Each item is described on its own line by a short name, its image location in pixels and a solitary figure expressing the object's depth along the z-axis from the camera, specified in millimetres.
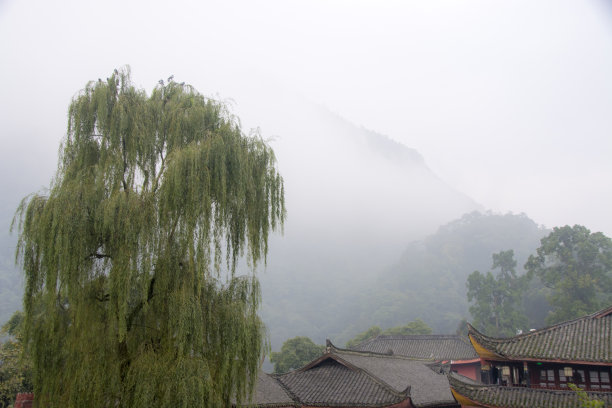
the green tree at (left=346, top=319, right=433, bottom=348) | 47803
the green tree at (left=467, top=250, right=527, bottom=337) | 46344
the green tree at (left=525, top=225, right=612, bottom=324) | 41062
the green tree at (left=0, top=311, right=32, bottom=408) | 16828
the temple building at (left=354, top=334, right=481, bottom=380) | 31312
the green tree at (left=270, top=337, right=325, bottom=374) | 37188
